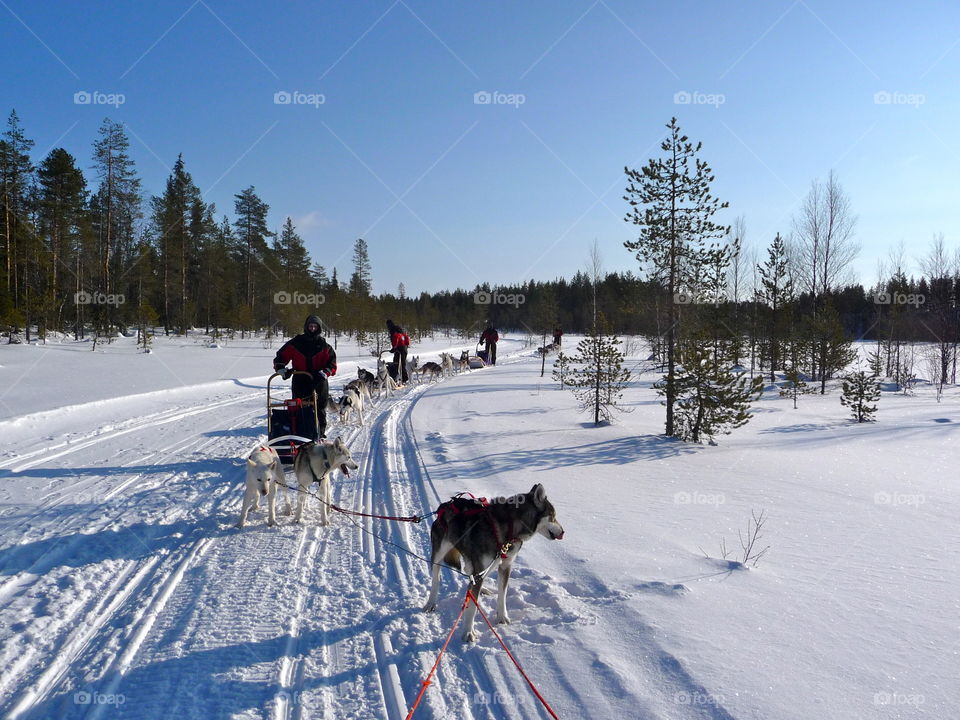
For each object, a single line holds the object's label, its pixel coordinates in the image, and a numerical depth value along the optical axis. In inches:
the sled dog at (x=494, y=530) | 150.1
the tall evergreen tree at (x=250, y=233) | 1876.2
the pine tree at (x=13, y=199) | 1045.8
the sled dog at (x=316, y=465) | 236.4
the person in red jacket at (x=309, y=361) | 301.6
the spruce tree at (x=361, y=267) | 2231.8
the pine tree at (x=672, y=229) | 490.9
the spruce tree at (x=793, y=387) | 834.8
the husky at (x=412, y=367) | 824.6
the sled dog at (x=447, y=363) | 960.3
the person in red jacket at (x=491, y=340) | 1213.7
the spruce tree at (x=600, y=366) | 529.7
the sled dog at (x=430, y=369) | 874.6
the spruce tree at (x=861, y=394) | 649.0
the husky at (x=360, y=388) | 528.7
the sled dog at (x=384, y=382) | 672.7
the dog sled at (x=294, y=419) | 293.1
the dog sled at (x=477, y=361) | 1111.0
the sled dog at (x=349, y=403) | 477.1
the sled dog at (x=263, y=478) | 224.9
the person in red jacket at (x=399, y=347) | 716.0
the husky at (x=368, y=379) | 624.6
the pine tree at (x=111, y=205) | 1214.9
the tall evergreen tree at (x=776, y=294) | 1132.5
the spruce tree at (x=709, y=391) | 455.8
